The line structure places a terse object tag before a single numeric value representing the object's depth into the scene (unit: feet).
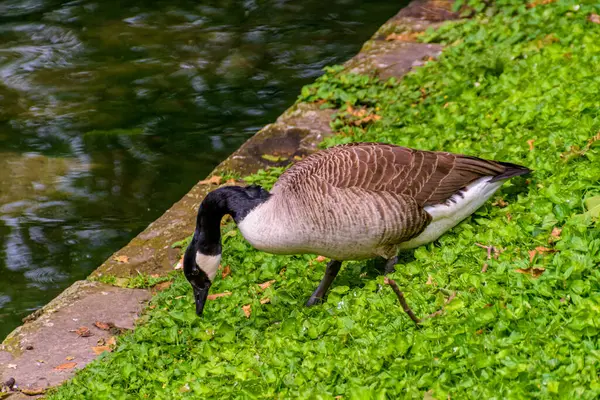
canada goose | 40.24
